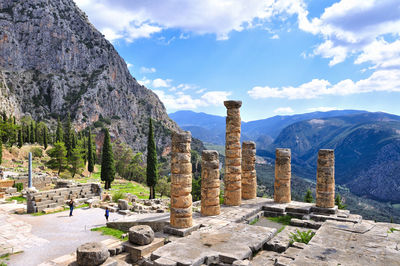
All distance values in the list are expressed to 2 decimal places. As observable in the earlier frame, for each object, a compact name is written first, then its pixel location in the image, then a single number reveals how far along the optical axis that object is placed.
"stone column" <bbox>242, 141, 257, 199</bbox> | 18.20
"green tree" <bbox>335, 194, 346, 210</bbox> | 33.25
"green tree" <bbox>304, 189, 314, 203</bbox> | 35.63
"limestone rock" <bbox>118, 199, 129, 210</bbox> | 20.69
